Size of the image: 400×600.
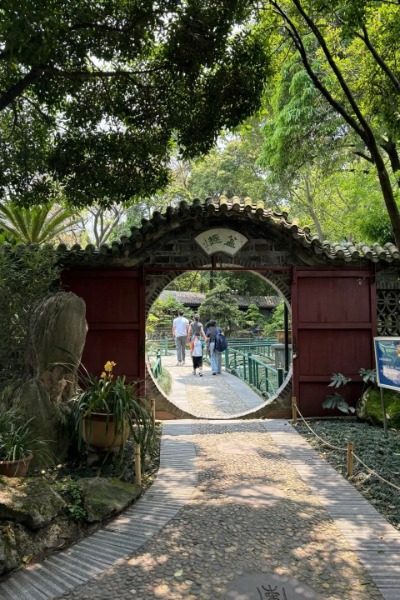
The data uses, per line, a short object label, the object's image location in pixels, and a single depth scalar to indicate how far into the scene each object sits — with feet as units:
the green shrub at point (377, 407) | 24.56
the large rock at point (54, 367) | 17.63
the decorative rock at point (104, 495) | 13.83
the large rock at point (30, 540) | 11.09
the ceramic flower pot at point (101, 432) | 17.47
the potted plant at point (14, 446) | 14.35
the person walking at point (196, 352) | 47.09
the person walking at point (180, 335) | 52.27
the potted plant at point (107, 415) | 17.48
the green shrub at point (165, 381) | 39.21
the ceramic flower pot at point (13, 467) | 14.26
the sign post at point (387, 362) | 21.93
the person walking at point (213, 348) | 45.16
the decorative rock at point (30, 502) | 11.84
